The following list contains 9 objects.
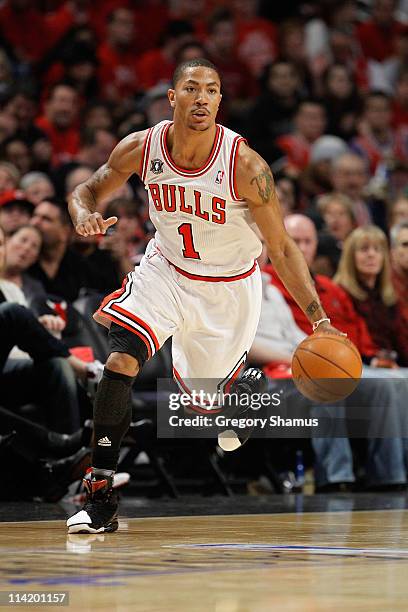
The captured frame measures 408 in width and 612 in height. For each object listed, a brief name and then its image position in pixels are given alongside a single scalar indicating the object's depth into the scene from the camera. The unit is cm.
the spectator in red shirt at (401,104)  2556
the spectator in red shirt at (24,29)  2389
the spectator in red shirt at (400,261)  1733
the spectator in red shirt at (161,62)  2423
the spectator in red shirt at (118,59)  2381
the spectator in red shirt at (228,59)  2462
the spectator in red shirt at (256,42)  2572
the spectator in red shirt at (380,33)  2731
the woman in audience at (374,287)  1655
